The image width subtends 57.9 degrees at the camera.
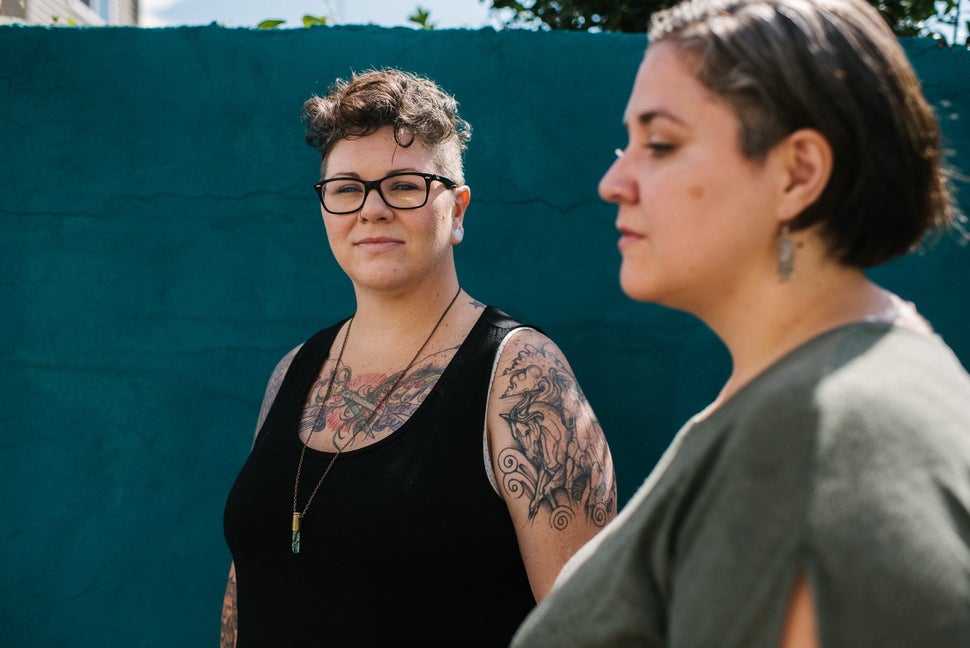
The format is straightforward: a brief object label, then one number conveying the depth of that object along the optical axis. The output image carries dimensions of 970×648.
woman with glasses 1.98
